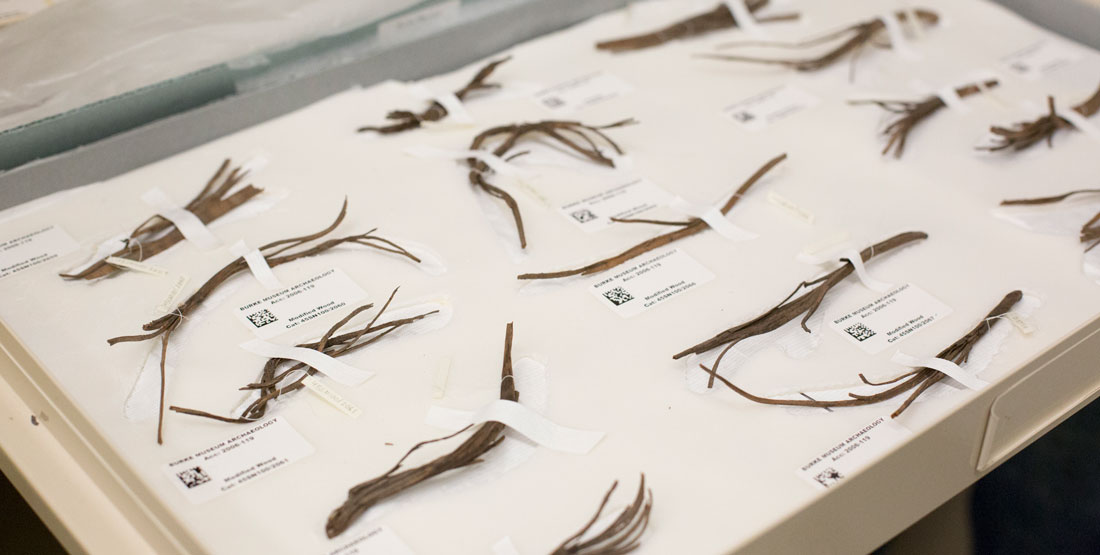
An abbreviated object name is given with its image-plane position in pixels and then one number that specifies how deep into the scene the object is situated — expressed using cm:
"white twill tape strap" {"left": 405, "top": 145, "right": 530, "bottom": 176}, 93
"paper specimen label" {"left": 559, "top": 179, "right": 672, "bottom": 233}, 90
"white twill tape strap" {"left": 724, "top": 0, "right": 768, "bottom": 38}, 109
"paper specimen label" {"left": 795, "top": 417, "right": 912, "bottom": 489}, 75
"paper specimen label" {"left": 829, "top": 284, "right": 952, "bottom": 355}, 83
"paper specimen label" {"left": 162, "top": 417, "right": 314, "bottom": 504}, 74
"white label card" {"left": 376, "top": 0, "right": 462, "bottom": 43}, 103
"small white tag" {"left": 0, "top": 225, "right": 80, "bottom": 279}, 85
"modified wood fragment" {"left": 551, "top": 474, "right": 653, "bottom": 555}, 71
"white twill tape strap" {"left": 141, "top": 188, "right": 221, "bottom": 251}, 87
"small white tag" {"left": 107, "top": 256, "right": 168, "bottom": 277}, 85
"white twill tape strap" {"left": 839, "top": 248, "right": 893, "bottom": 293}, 86
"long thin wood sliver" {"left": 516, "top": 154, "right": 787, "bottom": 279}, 85
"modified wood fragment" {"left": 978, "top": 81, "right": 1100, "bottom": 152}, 97
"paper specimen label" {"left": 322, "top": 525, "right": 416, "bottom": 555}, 72
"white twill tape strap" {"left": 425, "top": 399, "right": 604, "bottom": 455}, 76
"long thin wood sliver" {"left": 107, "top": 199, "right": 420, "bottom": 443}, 81
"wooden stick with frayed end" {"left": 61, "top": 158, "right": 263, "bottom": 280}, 85
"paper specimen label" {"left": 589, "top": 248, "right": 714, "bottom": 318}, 84
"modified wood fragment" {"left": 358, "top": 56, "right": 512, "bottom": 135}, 96
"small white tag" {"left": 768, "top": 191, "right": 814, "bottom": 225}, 91
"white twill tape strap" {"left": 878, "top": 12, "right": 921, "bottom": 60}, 107
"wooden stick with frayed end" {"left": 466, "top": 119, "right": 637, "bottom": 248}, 93
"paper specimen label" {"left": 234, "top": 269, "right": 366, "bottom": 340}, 82
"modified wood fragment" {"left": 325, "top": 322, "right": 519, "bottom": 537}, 73
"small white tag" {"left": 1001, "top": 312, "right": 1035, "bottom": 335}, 83
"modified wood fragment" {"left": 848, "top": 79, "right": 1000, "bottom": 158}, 97
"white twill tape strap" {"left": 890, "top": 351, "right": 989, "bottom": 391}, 79
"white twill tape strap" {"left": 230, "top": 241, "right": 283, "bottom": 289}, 85
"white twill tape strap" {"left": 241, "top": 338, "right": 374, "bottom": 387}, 79
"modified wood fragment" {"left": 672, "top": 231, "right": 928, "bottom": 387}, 81
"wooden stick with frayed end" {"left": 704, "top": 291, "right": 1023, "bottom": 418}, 78
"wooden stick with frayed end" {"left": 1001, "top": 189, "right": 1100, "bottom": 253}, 89
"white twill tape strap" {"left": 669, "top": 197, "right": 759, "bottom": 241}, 89
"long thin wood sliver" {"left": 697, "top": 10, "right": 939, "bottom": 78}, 105
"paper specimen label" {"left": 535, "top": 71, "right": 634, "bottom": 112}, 100
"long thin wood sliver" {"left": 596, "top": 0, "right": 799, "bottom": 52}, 106
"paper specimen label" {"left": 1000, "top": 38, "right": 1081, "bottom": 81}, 105
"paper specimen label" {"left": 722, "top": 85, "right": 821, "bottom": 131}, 99
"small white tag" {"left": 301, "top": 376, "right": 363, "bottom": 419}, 78
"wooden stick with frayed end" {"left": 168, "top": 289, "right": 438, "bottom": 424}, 77
